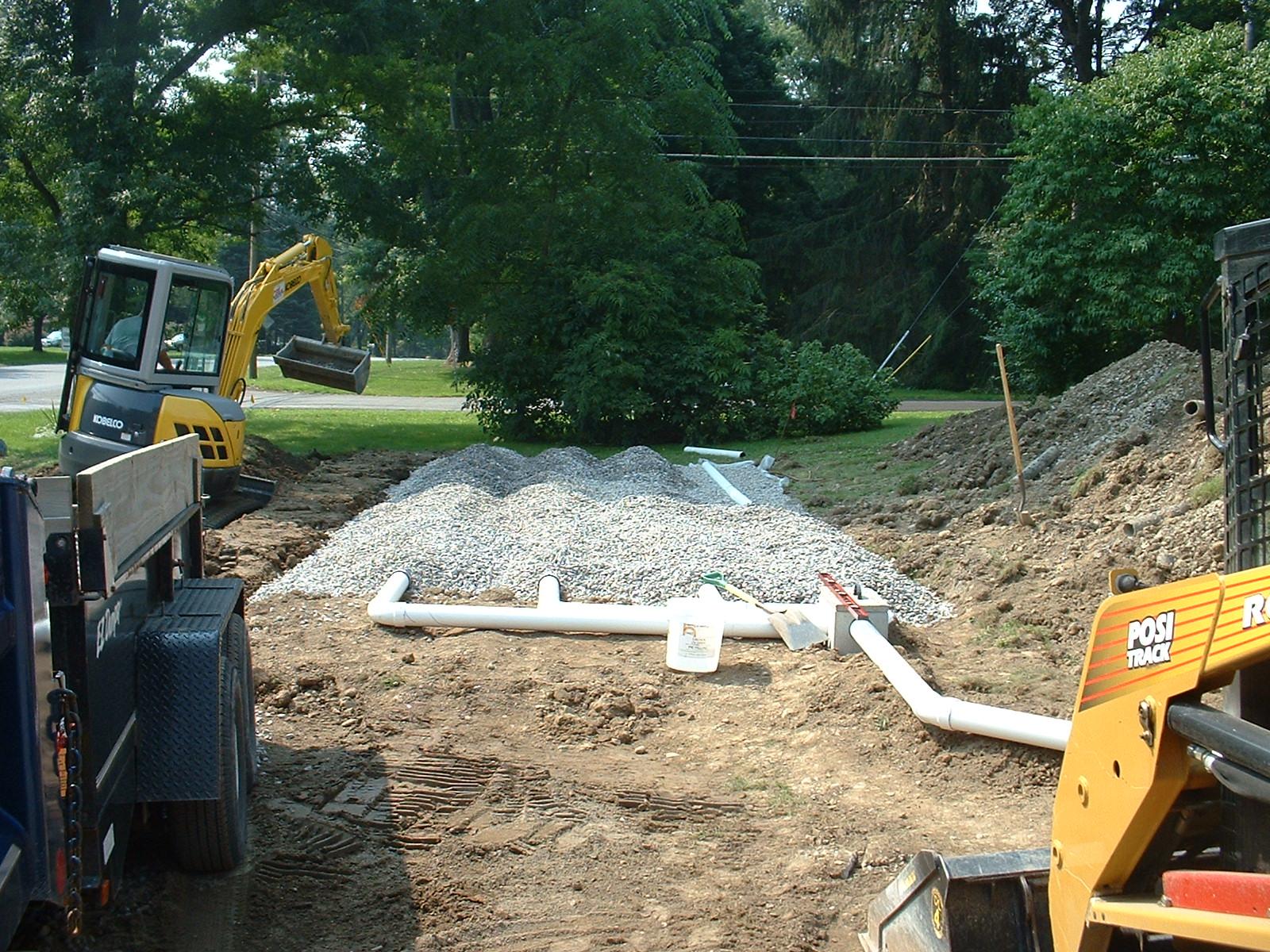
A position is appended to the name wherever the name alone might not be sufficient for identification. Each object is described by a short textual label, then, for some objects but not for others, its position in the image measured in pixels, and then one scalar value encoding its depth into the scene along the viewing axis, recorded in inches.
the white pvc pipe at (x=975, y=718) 227.3
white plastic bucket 302.7
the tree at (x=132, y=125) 701.9
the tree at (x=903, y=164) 1472.7
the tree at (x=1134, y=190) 849.5
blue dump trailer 117.6
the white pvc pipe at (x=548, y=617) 334.3
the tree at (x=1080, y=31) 1512.1
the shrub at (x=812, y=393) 871.1
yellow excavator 495.5
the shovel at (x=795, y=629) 316.2
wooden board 136.7
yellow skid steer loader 96.7
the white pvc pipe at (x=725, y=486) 555.3
